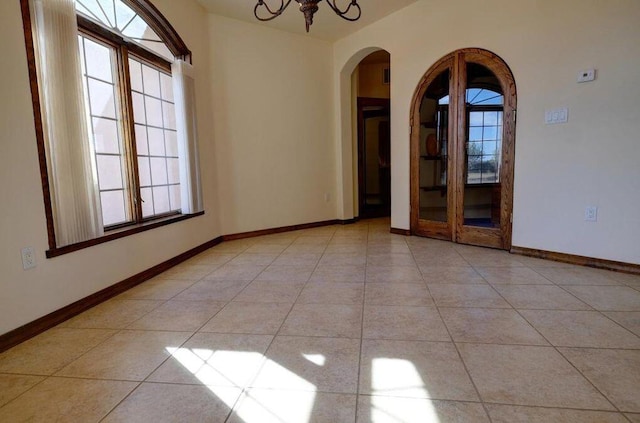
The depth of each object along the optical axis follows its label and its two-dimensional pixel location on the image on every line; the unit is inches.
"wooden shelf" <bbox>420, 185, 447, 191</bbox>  169.9
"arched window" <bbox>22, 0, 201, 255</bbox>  87.1
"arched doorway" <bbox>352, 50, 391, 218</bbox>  244.5
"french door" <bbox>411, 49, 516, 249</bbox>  146.0
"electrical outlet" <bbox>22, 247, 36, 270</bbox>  80.6
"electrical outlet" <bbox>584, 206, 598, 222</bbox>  121.0
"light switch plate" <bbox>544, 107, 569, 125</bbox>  125.4
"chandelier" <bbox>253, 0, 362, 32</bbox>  91.9
